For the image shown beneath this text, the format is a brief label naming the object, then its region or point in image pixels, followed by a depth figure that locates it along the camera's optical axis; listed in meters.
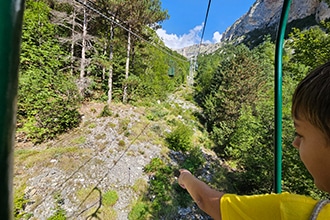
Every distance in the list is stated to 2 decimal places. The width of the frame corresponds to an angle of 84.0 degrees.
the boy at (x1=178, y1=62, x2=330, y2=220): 0.36
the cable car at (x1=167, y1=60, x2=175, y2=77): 13.01
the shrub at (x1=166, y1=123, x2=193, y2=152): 7.57
